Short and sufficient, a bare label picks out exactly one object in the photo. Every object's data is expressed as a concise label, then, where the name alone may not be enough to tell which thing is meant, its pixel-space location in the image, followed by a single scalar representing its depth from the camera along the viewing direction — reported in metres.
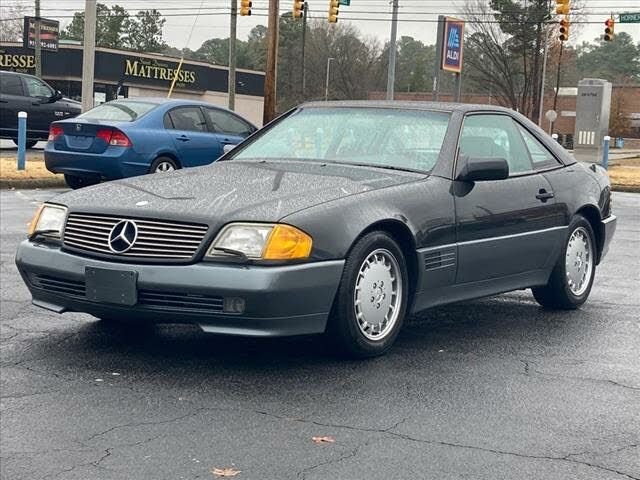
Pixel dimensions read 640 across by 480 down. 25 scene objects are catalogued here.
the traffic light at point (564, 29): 33.43
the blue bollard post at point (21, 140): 17.56
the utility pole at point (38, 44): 40.59
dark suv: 22.56
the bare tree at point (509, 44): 61.22
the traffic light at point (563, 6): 28.69
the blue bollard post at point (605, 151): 28.97
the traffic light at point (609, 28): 33.94
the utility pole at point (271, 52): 26.66
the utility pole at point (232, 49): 39.34
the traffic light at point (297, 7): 31.42
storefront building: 56.19
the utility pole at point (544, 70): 56.81
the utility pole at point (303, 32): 63.20
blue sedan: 13.76
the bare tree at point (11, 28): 85.75
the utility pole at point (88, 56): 20.17
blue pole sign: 38.50
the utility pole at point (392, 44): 32.16
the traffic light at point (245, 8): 33.09
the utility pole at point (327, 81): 78.28
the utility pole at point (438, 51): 35.09
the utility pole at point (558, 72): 58.46
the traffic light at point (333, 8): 33.28
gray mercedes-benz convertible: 4.99
